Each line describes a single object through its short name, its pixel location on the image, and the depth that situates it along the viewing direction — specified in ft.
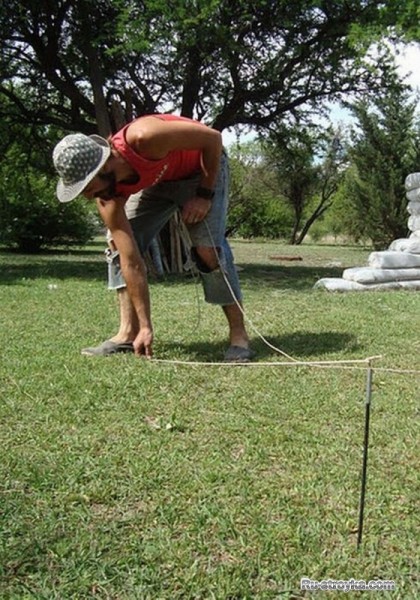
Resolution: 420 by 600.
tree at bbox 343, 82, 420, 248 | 61.72
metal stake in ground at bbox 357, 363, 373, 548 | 4.73
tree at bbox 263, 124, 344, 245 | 95.30
